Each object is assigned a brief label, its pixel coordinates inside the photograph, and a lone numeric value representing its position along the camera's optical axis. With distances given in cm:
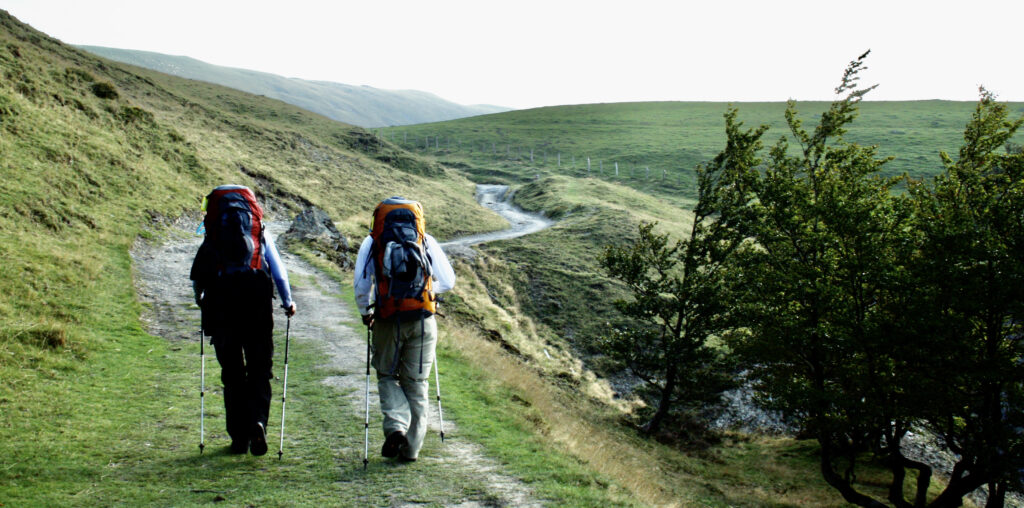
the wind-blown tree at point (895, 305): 1398
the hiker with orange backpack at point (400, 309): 654
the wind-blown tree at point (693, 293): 2284
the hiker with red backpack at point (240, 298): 626
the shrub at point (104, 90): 3624
